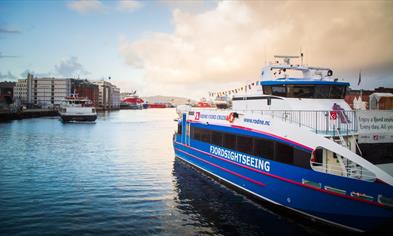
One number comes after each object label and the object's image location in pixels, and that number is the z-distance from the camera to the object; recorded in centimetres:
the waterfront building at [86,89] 18100
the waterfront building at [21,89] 19462
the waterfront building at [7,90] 18372
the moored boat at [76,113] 7094
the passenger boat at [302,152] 960
